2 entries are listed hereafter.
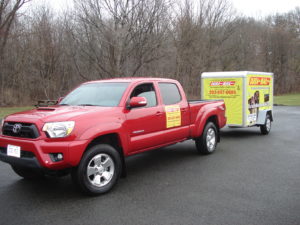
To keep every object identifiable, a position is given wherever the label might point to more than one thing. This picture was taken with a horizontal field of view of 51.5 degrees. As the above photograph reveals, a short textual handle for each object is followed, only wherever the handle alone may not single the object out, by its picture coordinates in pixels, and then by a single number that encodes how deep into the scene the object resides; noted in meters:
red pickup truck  4.35
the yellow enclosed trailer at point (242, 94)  10.08
